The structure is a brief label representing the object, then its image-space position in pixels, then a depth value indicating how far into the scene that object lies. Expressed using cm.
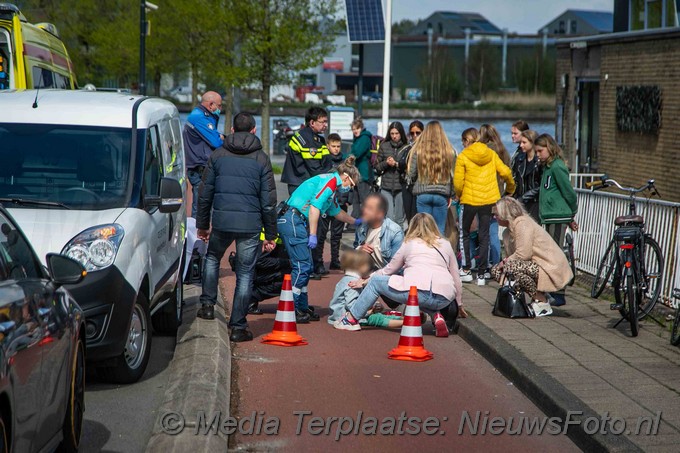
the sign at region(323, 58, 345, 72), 13275
